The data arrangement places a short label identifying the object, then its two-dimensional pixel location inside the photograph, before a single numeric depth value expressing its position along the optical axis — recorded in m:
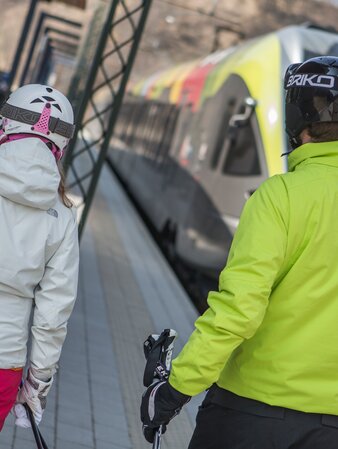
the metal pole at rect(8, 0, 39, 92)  15.48
